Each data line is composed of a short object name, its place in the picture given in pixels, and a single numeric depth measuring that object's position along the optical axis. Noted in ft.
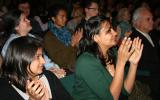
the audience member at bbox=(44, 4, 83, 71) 13.35
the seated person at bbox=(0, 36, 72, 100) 8.07
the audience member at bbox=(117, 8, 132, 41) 15.01
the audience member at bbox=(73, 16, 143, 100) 9.07
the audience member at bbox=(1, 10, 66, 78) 12.35
